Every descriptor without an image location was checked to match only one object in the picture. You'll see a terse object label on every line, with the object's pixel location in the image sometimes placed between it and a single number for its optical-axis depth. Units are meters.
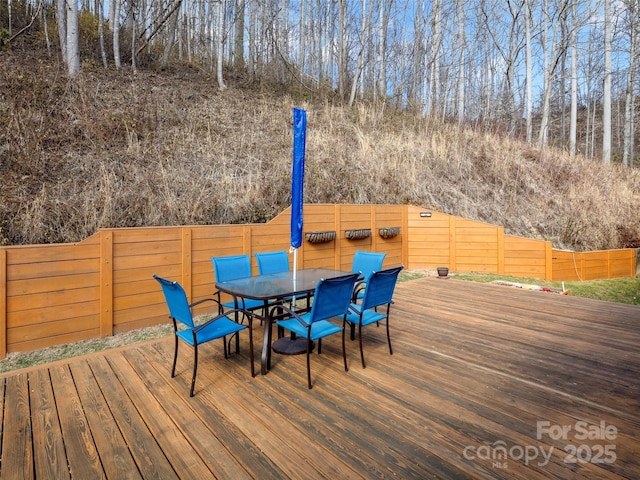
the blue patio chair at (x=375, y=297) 2.76
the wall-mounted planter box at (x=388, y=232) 6.87
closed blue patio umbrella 3.11
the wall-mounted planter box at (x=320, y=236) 5.71
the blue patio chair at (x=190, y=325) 2.32
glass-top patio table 2.67
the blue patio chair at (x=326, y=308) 2.45
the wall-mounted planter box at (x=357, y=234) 6.30
